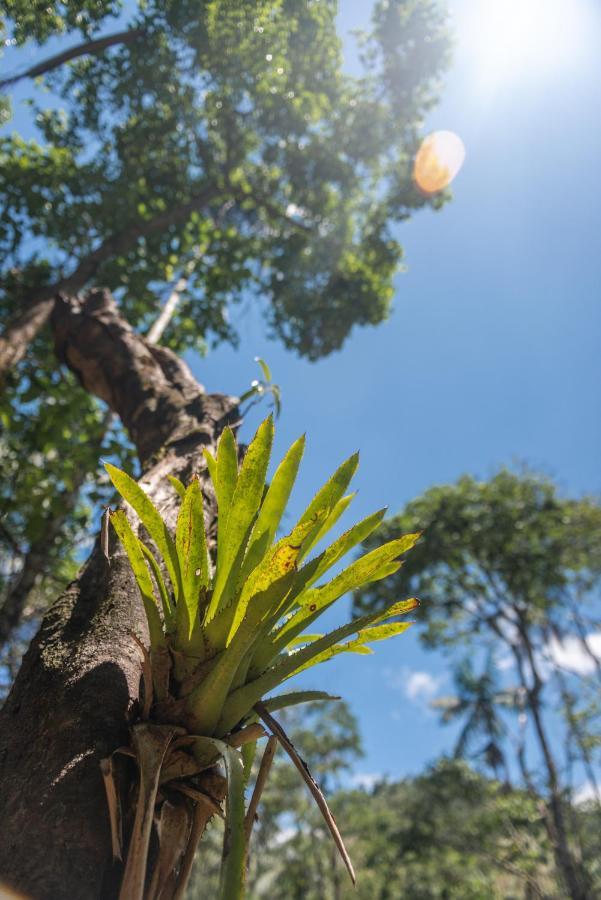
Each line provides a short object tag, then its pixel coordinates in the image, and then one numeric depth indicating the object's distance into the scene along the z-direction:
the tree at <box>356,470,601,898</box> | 10.88
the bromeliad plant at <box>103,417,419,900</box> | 0.78
